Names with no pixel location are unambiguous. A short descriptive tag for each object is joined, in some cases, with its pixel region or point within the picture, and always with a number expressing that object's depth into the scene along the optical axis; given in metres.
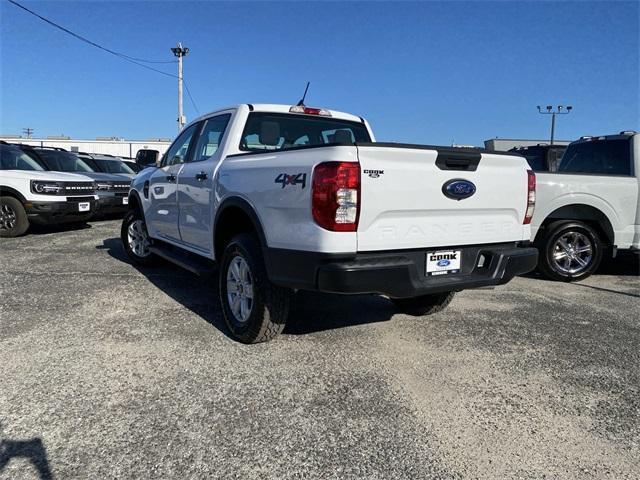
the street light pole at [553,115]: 42.35
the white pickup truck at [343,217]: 2.77
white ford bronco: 8.59
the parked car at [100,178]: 10.51
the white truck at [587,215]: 5.95
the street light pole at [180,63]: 28.44
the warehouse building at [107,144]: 44.31
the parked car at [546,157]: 7.85
